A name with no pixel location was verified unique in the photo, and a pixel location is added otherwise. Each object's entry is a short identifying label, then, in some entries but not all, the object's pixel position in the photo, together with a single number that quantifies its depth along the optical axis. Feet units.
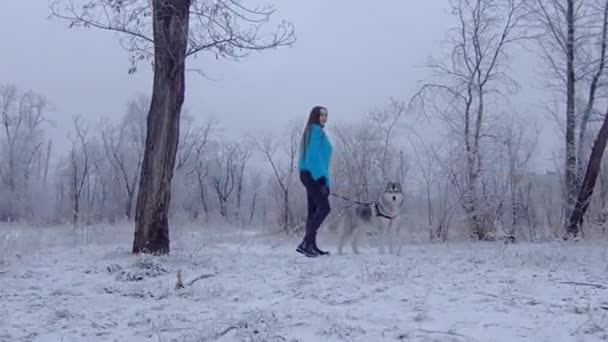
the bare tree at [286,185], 77.00
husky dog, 29.09
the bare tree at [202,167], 156.15
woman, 25.70
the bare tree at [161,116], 25.77
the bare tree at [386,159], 89.00
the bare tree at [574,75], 46.68
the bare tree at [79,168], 149.89
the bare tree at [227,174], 177.68
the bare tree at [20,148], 148.87
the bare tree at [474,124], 46.96
